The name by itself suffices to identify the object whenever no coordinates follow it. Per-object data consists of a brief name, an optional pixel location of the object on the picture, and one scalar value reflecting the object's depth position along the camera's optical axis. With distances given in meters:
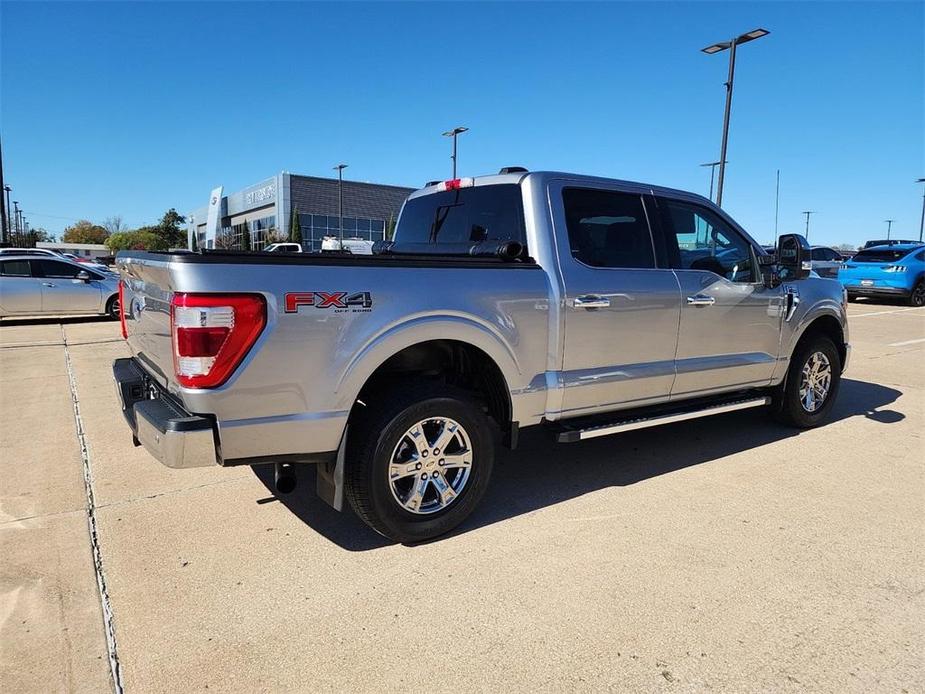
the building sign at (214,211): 57.19
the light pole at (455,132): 28.91
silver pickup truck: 2.76
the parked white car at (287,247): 29.80
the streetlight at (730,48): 16.57
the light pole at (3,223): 22.45
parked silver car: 12.78
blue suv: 17.22
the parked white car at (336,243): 23.80
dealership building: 55.22
